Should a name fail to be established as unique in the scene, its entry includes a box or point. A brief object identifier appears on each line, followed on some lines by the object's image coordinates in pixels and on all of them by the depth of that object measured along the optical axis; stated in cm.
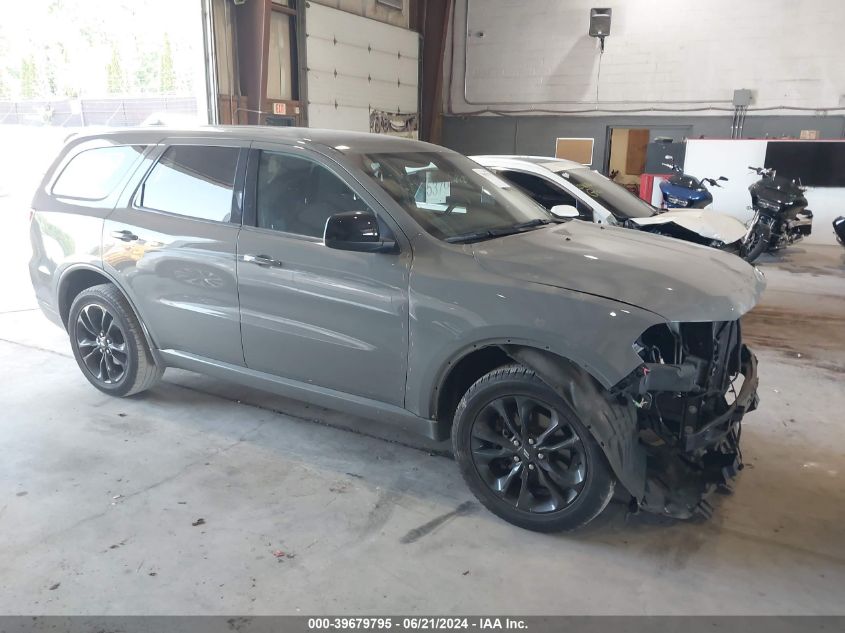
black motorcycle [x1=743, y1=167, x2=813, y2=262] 887
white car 631
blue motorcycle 888
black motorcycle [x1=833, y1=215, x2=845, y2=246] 908
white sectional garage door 1157
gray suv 260
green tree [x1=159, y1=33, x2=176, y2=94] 1010
